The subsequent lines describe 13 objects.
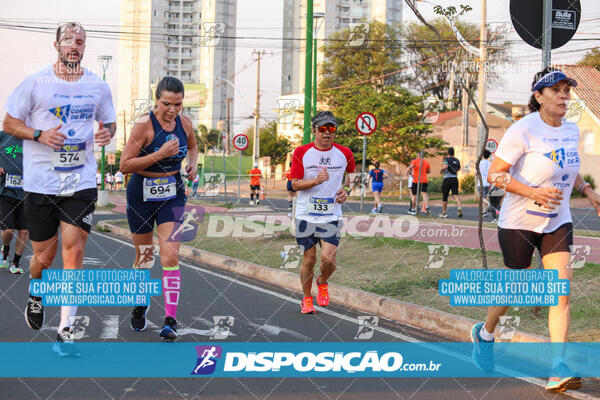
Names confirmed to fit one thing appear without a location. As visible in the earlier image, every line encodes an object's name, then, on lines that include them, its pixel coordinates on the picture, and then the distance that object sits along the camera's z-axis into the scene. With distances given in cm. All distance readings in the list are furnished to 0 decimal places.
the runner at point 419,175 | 2253
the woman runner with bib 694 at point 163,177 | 596
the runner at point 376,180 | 2512
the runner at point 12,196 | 919
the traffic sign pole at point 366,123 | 1947
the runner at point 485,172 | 1885
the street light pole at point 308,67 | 1436
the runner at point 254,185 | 3108
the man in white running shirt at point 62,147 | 534
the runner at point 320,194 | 767
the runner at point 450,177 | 2130
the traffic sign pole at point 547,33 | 734
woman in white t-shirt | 506
